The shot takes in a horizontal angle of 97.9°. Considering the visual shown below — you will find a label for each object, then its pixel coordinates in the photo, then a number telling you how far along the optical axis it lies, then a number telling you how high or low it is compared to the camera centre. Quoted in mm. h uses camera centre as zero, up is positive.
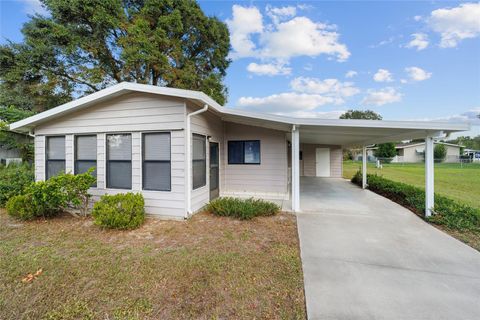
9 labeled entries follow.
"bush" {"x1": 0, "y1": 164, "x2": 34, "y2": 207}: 6300 -623
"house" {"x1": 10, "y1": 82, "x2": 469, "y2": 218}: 4801 +640
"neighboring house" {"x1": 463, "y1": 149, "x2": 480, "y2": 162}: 35759 +1044
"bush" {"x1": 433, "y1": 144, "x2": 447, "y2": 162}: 33906 +1078
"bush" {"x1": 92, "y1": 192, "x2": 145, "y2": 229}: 4180 -1027
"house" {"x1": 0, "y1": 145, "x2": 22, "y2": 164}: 11030 +384
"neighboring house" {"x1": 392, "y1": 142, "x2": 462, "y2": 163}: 38844 +1603
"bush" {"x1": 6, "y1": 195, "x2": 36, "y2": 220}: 4796 -1035
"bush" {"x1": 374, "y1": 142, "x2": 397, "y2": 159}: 33281 +1446
